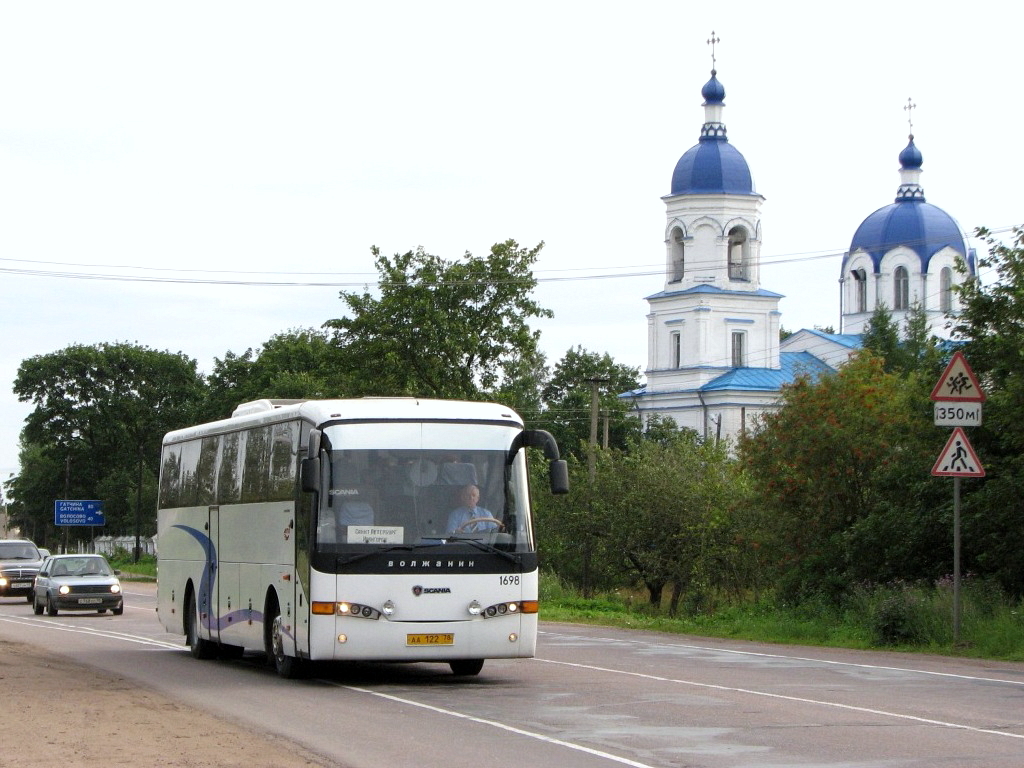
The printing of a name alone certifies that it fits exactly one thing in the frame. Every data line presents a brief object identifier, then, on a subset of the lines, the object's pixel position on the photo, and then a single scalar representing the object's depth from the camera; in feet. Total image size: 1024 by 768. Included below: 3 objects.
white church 319.27
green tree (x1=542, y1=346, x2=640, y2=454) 345.72
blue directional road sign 317.63
